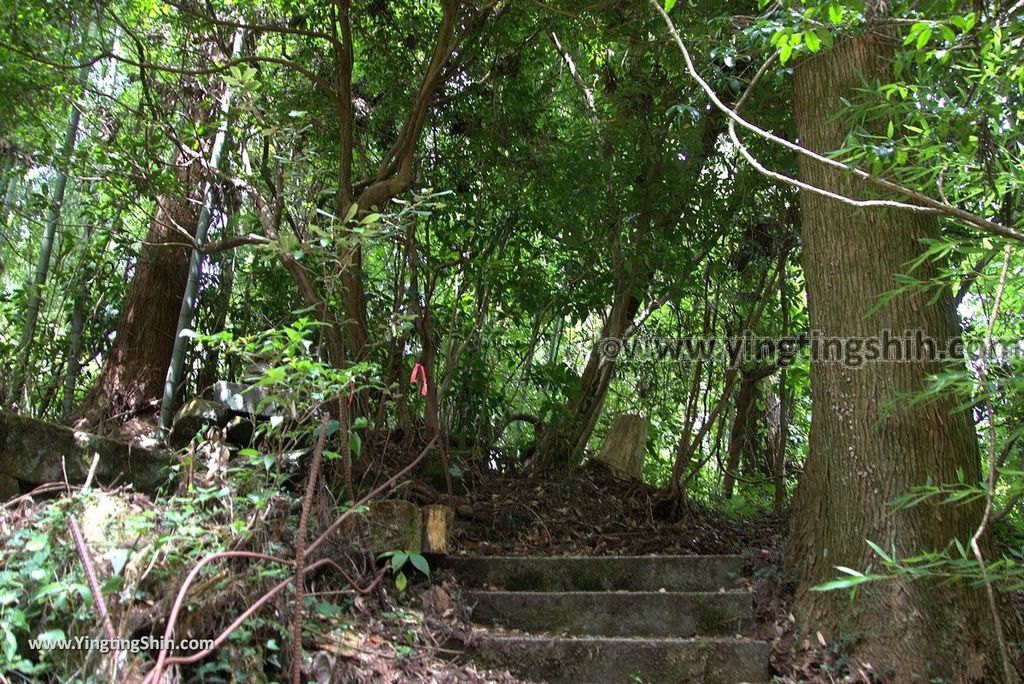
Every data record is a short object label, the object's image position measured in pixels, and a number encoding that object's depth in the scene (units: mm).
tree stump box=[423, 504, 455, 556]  3590
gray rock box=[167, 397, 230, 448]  3838
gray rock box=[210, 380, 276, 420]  3811
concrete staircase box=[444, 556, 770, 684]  2936
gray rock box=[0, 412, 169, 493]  2736
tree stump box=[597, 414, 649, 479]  5047
